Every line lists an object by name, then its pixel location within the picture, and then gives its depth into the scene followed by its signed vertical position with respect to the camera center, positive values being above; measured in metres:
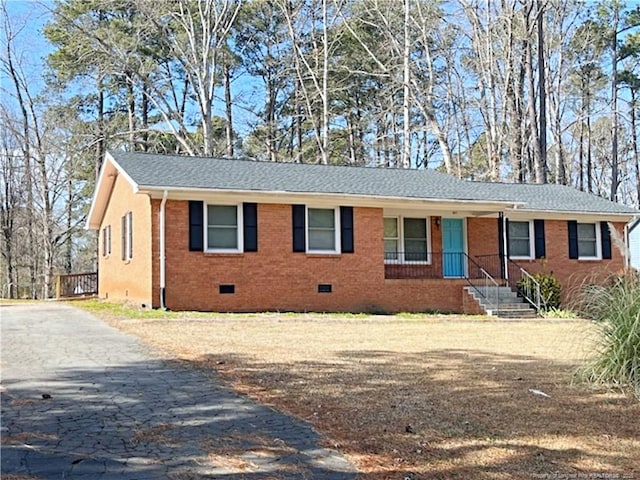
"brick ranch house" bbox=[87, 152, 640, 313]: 16.14 +0.96
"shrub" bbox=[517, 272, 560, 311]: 18.37 -0.68
